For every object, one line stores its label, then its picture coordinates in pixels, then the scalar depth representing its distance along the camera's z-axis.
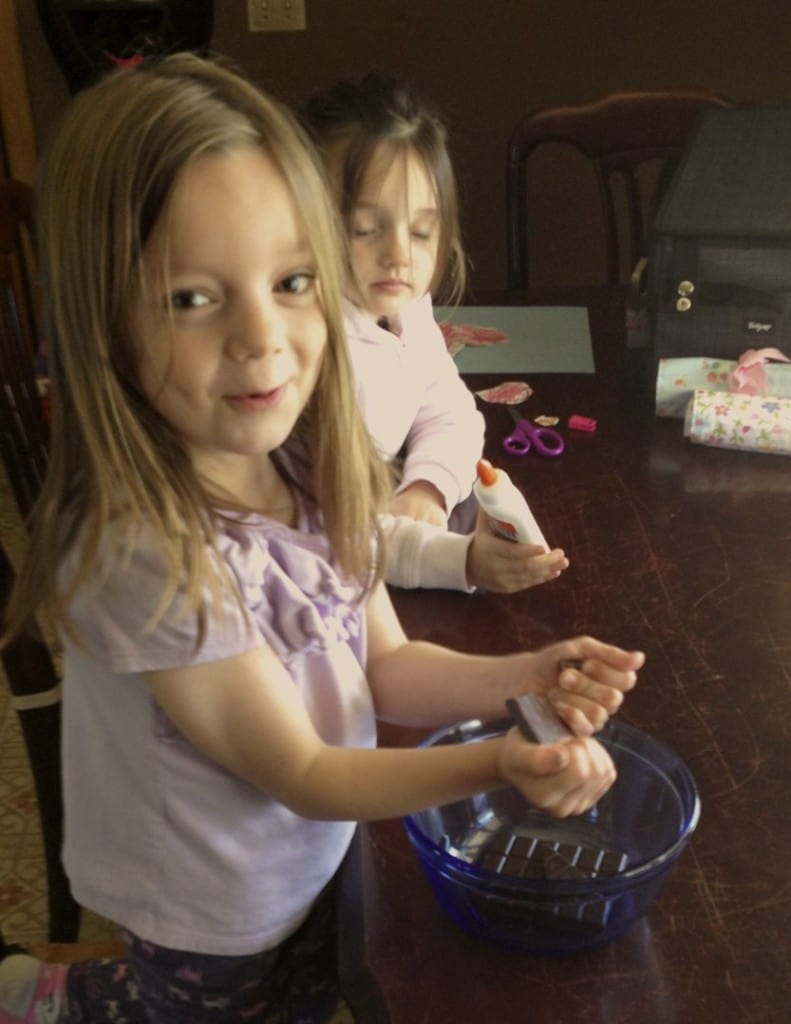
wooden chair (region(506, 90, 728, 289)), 2.05
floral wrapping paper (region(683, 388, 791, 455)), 1.33
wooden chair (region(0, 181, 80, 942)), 1.18
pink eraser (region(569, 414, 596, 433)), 1.41
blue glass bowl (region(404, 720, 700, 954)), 0.70
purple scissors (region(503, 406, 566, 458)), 1.36
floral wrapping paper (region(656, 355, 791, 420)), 1.42
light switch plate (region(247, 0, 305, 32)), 2.79
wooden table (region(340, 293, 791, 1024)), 0.69
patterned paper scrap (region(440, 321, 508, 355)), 1.66
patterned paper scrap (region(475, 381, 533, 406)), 1.48
